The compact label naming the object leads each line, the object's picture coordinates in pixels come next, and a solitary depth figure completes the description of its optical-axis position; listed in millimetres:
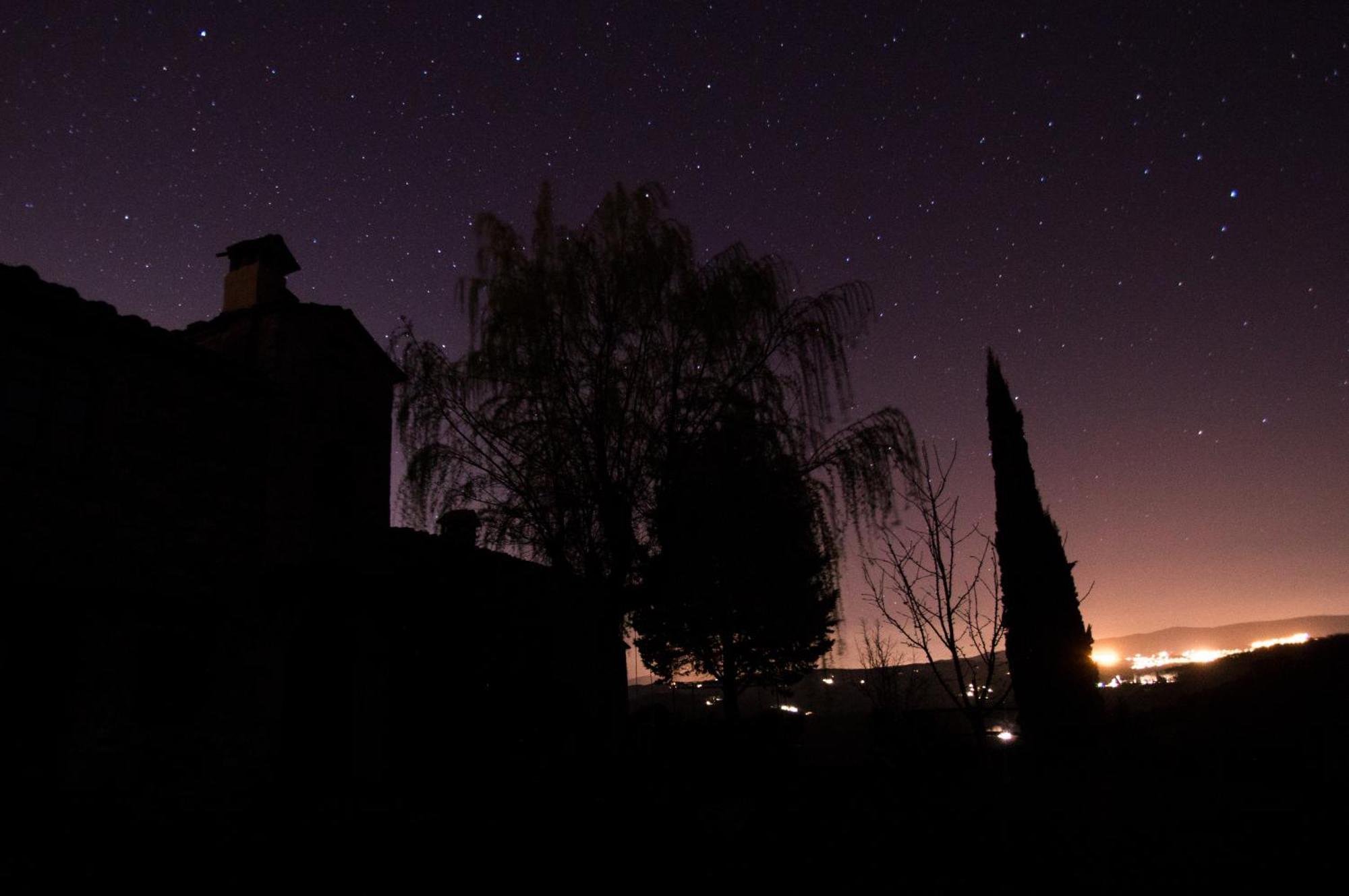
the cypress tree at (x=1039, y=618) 19078
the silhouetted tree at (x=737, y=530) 9336
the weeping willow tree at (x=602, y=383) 9555
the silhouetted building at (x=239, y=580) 8617
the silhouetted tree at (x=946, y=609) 7547
